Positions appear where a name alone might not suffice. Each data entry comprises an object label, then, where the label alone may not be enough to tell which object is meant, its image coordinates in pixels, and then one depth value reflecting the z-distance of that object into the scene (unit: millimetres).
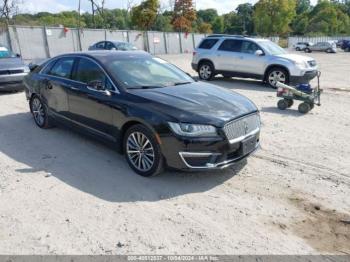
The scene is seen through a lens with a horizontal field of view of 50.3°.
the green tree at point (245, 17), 106000
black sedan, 4598
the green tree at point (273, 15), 74062
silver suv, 12867
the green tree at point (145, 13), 51281
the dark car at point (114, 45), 21903
